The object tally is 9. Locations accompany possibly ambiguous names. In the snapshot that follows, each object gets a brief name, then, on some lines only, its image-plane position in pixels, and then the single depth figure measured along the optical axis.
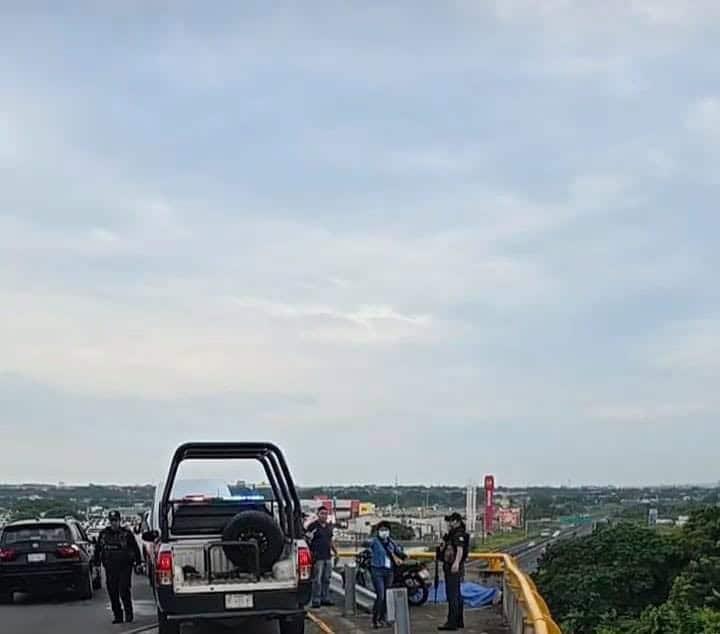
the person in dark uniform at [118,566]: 17.31
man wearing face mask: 15.23
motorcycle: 17.48
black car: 20.27
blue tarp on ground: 17.69
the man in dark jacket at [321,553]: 17.20
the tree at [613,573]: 26.47
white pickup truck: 13.27
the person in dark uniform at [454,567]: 14.68
